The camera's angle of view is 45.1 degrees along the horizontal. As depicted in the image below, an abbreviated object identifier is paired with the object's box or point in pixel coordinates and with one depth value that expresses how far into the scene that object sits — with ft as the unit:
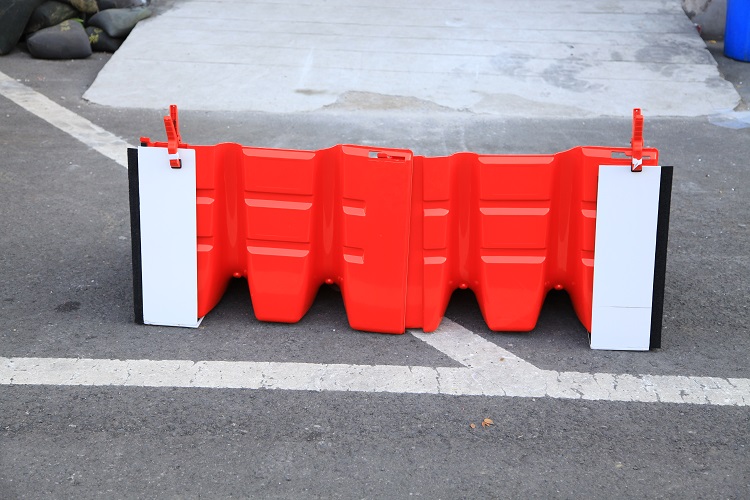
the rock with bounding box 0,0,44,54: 39.06
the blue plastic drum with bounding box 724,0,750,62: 38.93
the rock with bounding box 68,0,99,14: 40.68
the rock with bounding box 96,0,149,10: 41.47
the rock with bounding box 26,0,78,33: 40.11
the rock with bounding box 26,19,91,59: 39.14
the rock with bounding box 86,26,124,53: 40.16
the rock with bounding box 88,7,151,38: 40.06
